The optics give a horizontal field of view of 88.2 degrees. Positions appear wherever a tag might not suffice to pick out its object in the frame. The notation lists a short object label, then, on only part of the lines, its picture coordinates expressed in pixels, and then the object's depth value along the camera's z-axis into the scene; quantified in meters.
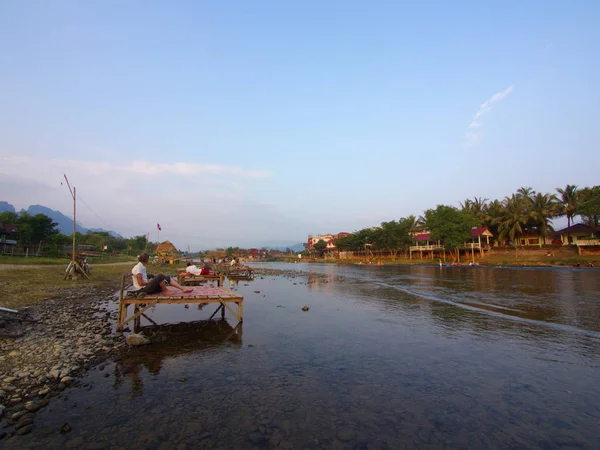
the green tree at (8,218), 54.16
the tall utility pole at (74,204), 28.64
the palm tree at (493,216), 80.62
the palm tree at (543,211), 70.94
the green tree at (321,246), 149.00
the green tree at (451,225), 73.44
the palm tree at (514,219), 73.30
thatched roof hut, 78.88
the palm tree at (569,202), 67.88
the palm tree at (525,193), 76.50
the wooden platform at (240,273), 45.88
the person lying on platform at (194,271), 24.04
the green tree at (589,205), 58.59
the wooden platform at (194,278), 23.75
